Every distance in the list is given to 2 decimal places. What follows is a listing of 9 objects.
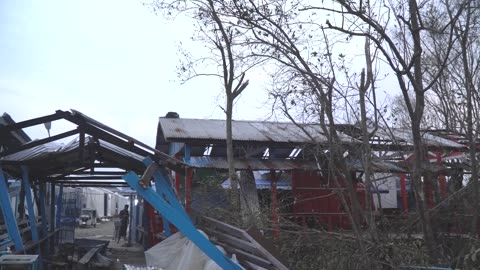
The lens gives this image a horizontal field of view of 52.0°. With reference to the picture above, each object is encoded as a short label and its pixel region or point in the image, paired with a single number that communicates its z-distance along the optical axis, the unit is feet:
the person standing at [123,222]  78.11
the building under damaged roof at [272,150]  44.06
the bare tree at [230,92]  37.20
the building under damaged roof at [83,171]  22.53
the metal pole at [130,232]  71.18
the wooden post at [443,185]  29.44
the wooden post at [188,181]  30.25
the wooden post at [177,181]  42.37
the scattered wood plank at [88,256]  38.78
